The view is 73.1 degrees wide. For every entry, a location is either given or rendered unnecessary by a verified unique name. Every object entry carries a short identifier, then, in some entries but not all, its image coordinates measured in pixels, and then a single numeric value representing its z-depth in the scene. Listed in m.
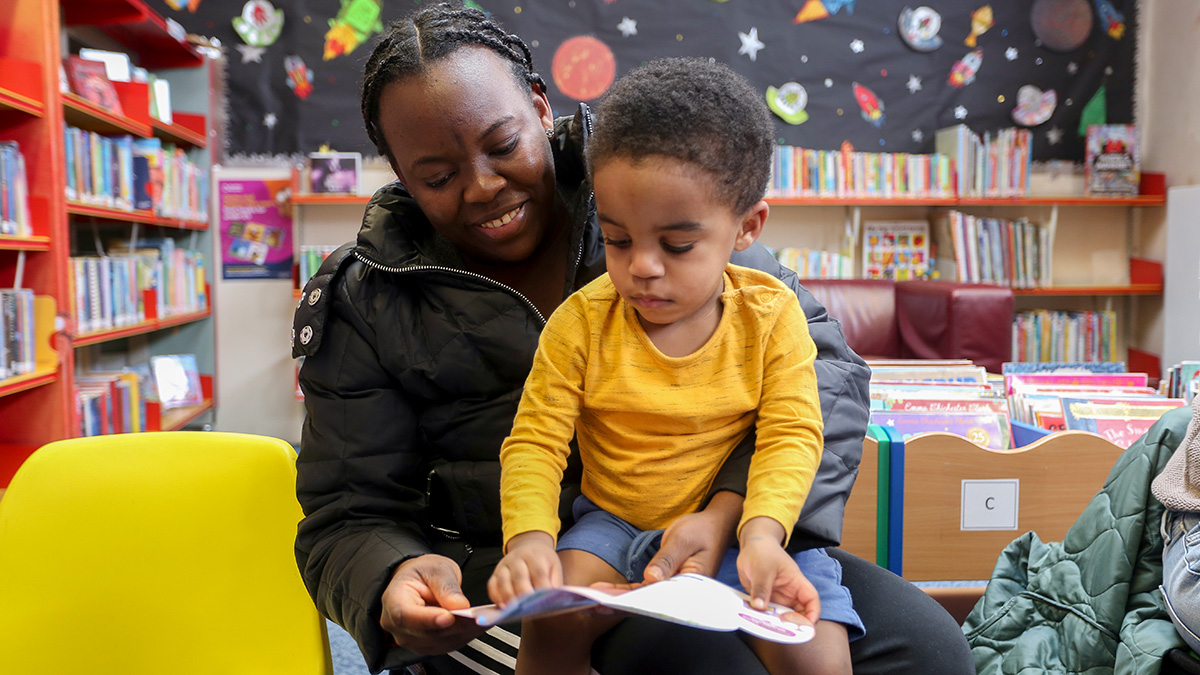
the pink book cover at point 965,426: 1.72
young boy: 0.82
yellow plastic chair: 1.11
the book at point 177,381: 3.91
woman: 1.00
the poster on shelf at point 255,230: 4.38
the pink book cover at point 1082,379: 2.07
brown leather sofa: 3.61
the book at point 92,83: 2.98
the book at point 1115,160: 4.33
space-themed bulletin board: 4.42
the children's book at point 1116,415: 1.73
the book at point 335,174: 4.15
